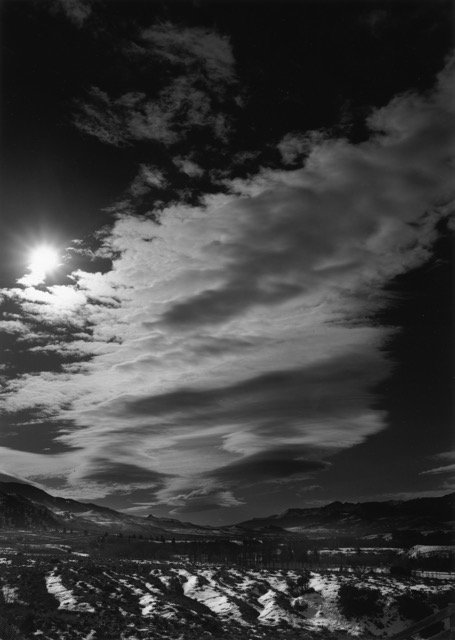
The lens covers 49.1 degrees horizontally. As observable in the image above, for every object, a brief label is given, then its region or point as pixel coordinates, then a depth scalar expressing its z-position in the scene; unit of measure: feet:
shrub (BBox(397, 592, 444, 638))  214.48
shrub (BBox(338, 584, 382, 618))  209.79
